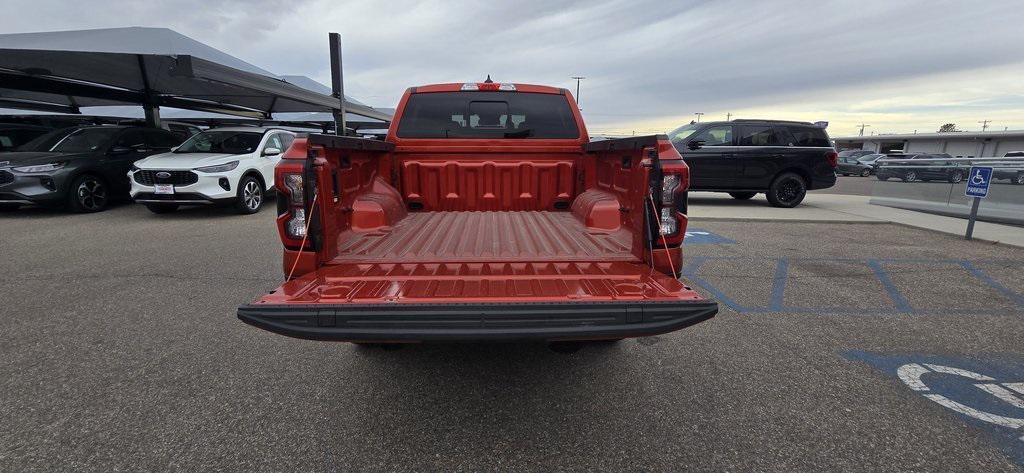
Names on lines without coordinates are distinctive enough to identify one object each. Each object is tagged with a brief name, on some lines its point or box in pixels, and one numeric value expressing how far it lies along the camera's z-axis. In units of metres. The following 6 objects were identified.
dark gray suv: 7.76
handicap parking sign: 6.59
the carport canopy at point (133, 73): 8.36
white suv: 7.64
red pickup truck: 1.81
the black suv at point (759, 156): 9.91
